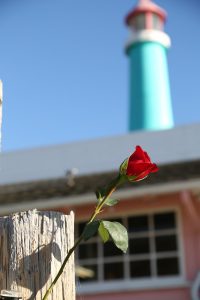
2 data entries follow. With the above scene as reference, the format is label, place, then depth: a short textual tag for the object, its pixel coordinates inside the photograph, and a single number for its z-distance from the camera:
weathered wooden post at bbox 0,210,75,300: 1.12
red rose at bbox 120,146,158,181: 1.15
